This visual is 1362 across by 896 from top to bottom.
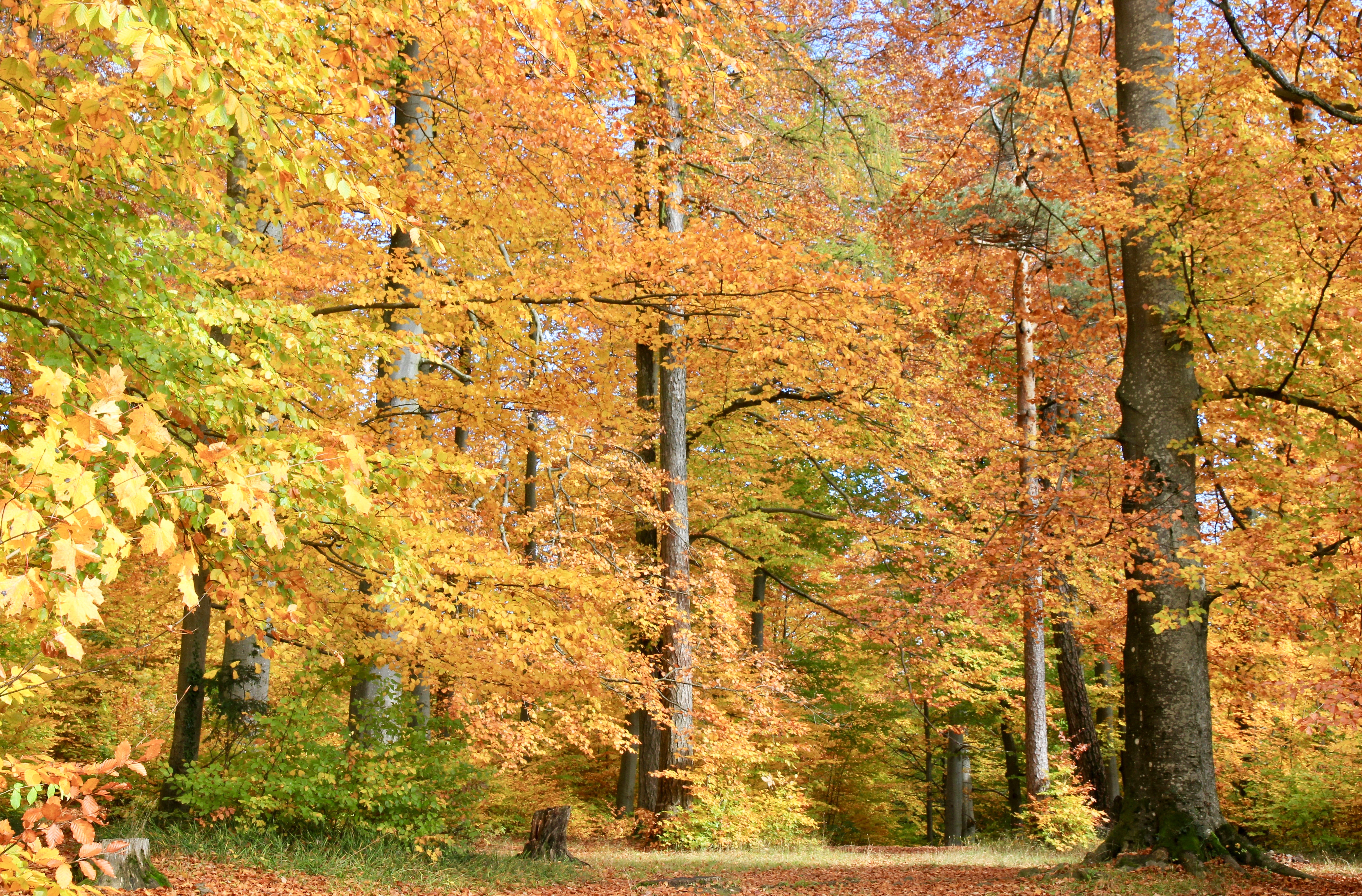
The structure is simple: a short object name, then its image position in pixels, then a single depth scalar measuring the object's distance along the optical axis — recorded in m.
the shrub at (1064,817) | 12.20
